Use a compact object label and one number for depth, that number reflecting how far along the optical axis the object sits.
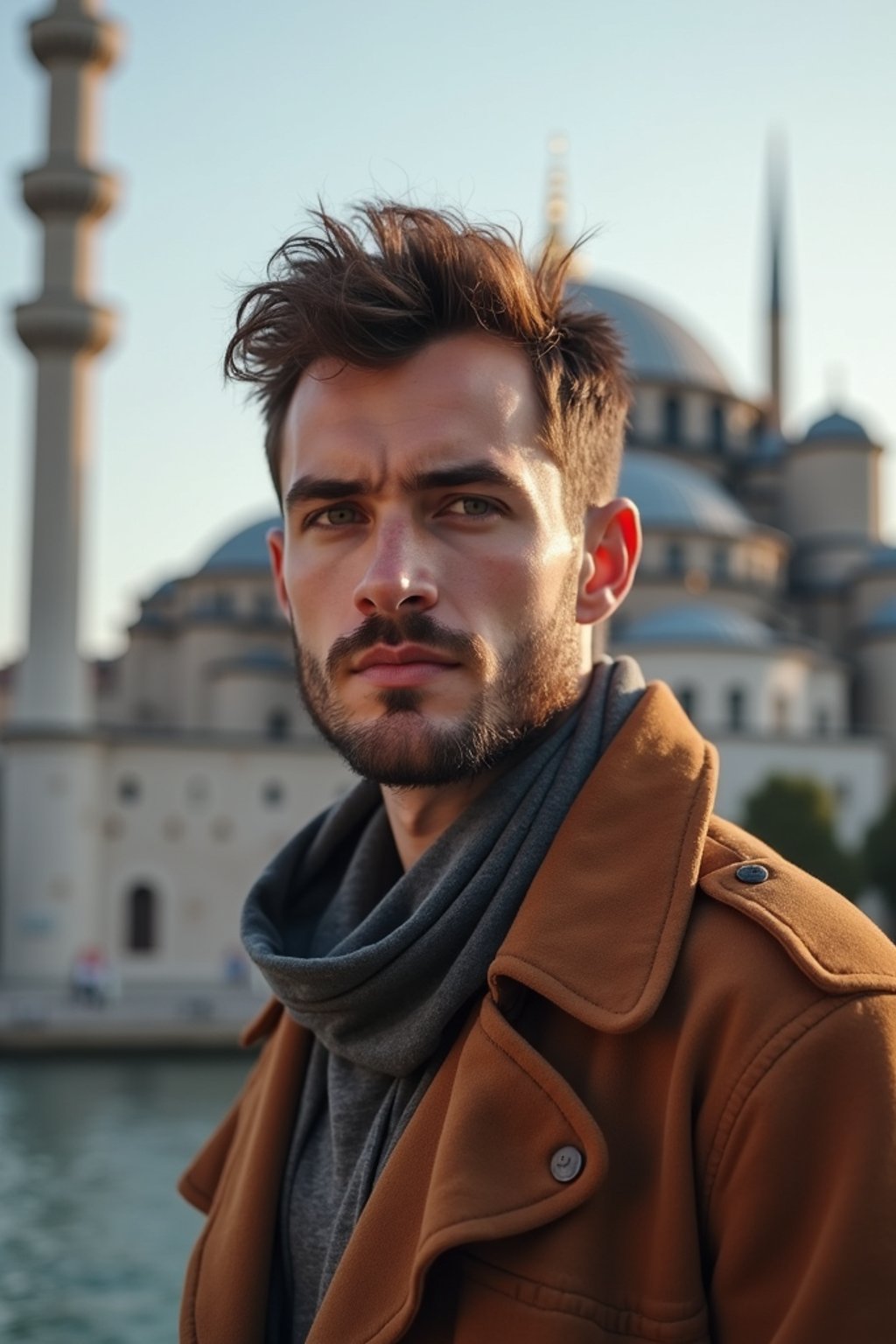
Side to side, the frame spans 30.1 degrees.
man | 1.44
